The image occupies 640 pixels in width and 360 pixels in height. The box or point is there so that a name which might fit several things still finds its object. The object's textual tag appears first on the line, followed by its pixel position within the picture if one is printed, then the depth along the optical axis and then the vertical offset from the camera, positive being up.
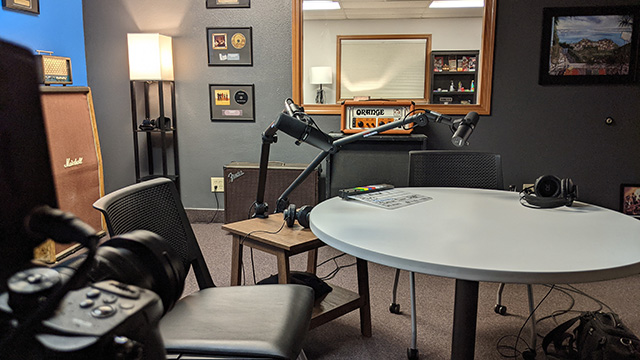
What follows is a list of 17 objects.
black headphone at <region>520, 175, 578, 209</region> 1.60 -0.31
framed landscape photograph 3.19 +0.47
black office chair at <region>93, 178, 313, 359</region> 1.04 -0.54
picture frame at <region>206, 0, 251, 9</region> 3.51 +0.83
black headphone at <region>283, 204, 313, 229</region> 1.83 -0.43
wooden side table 1.68 -0.54
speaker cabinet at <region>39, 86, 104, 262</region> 2.65 -0.24
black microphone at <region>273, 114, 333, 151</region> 1.55 -0.07
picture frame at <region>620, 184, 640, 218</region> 3.31 -0.65
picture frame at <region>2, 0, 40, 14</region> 2.77 +0.67
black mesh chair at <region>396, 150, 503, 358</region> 2.17 -0.28
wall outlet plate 3.75 -0.61
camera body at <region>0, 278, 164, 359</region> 0.34 -0.17
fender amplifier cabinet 3.32 -0.57
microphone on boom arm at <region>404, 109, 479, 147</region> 1.43 -0.04
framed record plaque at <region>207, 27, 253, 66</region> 3.54 +0.51
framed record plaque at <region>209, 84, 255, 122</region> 3.61 +0.07
